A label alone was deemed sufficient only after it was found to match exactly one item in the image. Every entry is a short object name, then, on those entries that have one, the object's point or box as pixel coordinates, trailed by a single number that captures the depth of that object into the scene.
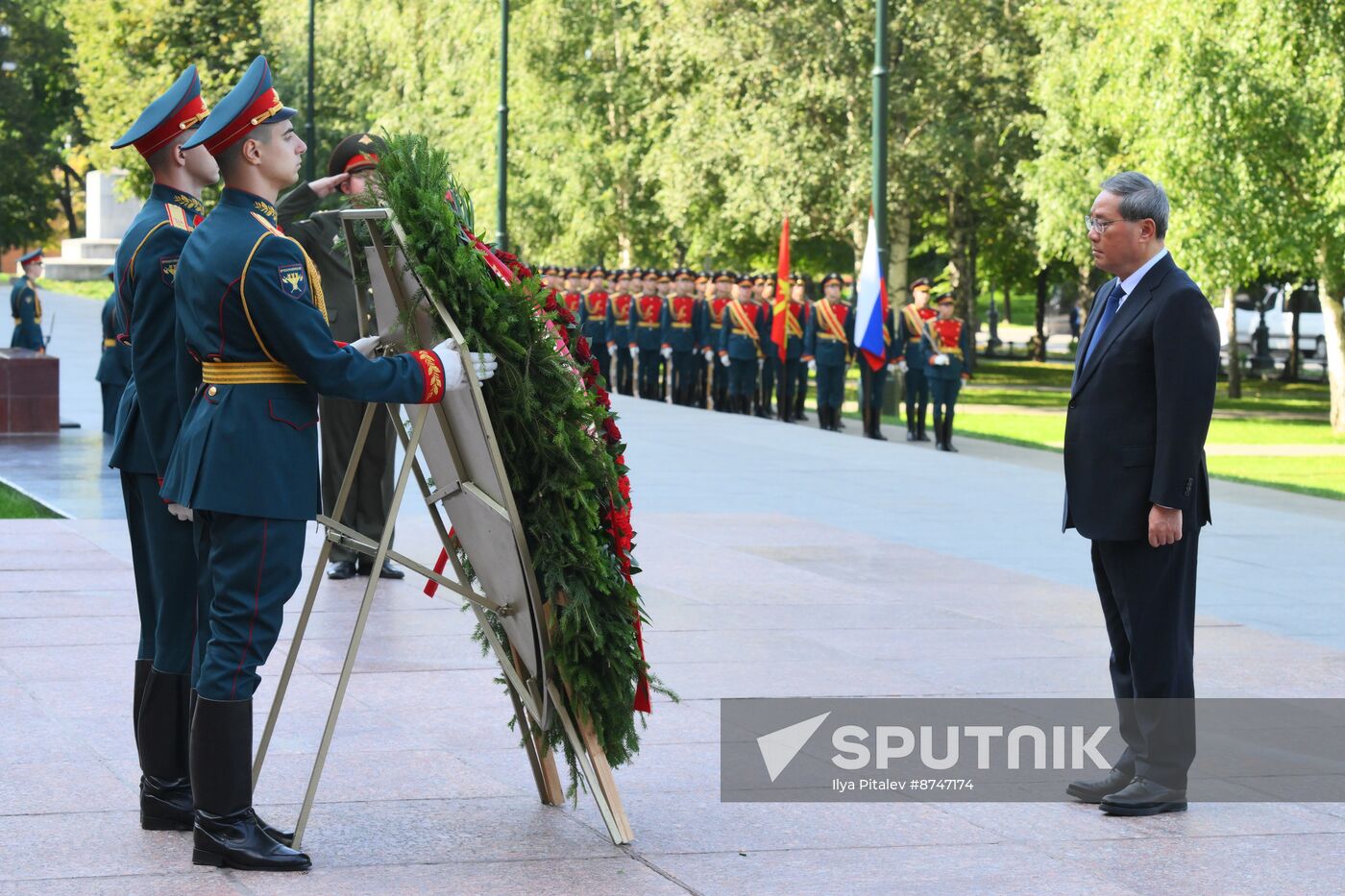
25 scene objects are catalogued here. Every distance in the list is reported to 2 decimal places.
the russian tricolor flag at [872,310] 21.52
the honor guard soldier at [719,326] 25.62
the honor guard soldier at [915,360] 20.88
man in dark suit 5.45
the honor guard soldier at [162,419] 5.03
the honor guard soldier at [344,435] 8.56
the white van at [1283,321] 46.00
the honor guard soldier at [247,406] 4.62
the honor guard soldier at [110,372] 15.52
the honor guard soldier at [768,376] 25.03
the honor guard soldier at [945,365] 19.61
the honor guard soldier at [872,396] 21.08
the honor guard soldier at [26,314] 21.25
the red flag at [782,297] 23.84
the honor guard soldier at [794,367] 24.05
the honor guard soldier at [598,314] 28.66
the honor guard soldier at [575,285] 28.09
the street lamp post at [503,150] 34.94
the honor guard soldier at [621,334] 28.27
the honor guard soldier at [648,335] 27.27
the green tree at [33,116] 71.88
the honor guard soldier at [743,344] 24.83
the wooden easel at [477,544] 4.93
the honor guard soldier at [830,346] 22.08
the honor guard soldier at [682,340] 26.66
